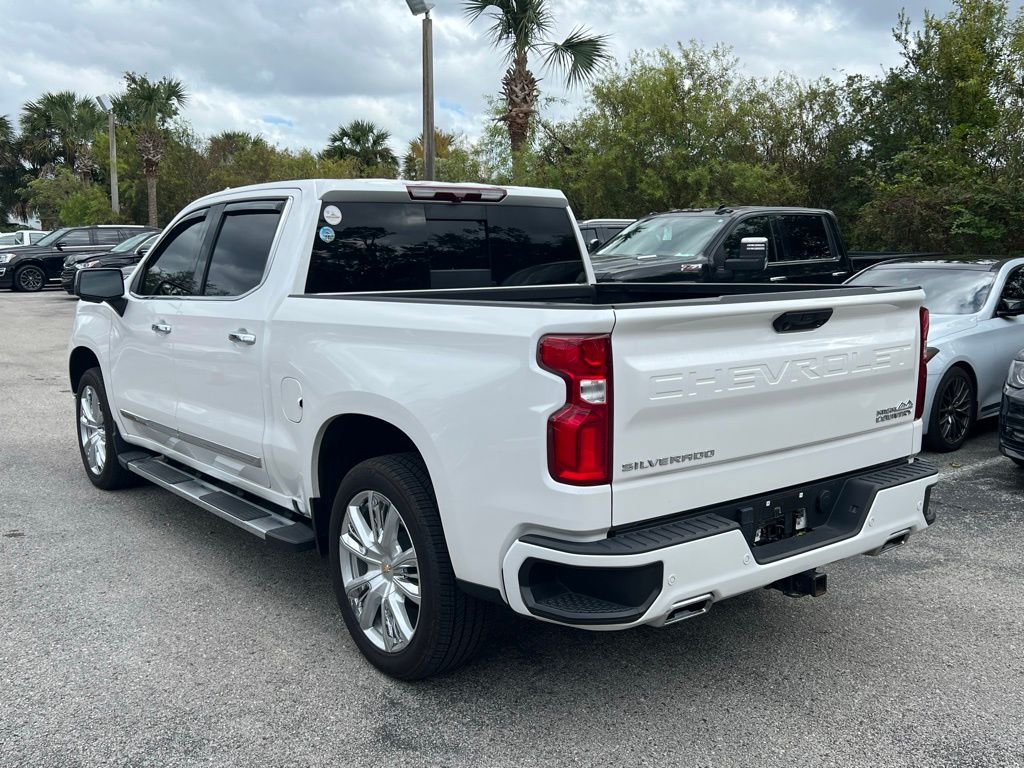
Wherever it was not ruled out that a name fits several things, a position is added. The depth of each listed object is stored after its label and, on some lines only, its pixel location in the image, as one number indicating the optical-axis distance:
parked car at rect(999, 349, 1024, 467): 6.21
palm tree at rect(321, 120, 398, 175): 51.09
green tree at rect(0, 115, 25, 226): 61.34
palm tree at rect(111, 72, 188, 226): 41.72
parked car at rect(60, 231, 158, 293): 19.62
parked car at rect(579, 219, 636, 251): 15.65
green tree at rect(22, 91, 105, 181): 57.44
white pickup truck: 2.88
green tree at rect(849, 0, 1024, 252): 14.74
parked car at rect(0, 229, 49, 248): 30.81
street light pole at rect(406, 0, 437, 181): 13.23
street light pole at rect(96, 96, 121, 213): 36.47
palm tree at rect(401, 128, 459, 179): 45.44
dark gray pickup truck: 10.49
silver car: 7.33
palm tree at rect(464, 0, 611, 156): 24.55
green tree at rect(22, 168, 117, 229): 40.38
